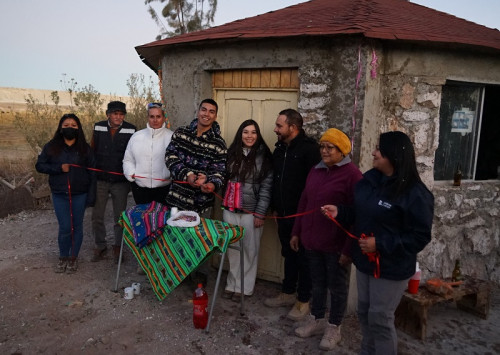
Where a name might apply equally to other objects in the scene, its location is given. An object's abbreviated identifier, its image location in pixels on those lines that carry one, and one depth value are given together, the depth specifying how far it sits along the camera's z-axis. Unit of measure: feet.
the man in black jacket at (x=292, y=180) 12.55
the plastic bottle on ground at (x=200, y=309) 12.14
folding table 11.59
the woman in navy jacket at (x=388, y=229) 8.14
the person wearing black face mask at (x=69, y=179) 15.21
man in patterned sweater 13.56
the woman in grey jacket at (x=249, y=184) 13.39
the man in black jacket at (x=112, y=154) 16.40
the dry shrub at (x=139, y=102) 36.63
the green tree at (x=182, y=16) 47.32
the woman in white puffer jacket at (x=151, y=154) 15.20
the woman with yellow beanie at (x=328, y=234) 10.52
